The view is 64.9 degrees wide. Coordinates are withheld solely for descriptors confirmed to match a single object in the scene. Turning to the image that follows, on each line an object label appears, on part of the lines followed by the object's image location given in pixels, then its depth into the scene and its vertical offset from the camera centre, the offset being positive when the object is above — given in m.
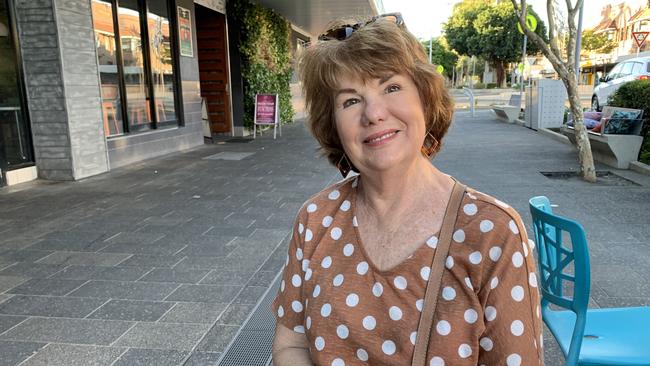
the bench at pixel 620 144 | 7.61 -0.88
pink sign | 12.59 -0.27
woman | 1.15 -0.37
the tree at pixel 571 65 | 6.96 +0.30
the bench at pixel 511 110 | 16.41 -0.67
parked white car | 16.02 +0.29
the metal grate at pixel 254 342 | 2.62 -1.31
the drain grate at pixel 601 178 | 6.73 -1.26
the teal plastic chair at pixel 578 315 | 1.70 -0.92
